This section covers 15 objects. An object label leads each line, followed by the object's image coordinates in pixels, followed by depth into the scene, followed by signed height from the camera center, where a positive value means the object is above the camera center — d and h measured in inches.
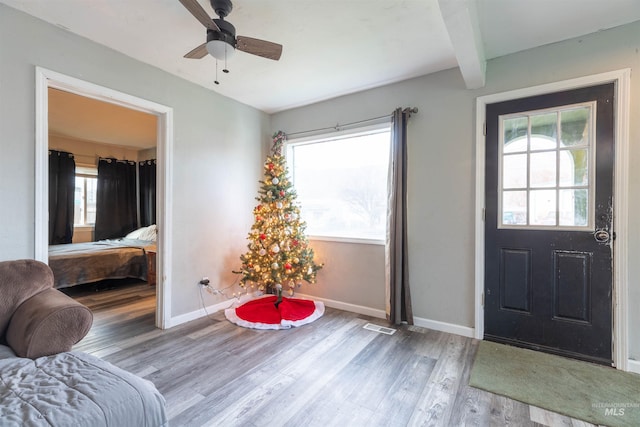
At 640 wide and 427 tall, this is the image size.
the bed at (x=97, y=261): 148.2 -27.4
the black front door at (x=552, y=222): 88.4 -2.3
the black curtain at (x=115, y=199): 230.7 +9.4
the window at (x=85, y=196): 226.2 +11.3
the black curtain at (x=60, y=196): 207.6 +10.2
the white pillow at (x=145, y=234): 203.5 -16.5
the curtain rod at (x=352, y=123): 117.1 +41.0
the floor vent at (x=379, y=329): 112.9 -45.5
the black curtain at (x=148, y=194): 241.0 +14.1
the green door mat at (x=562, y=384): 68.4 -45.2
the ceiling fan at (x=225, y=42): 71.9 +44.0
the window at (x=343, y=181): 131.8 +15.5
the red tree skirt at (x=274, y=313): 118.9 -44.1
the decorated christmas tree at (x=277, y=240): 128.6 -12.5
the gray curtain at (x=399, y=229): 117.9 -6.3
